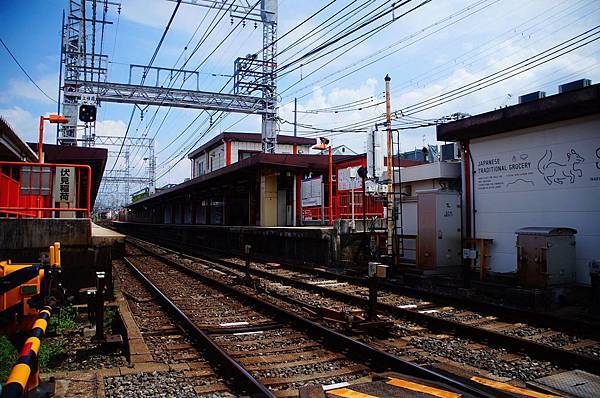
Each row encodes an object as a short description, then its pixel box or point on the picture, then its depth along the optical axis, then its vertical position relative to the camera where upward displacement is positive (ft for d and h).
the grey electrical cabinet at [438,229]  36.78 -0.51
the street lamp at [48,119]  40.29 +9.82
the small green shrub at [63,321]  22.71 -5.09
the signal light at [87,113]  61.26 +14.85
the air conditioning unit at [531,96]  36.70 +10.48
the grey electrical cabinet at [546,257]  27.76 -2.11
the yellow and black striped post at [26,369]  6.73 -2.40
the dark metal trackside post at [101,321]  19.66 -4.44
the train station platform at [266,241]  54.39 -2.91
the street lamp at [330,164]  61.67 +7.94
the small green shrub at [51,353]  17.71 -5.38
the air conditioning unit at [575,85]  34.73 +10.75
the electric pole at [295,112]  135.50 +33.17
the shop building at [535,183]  28.71 +2.89
